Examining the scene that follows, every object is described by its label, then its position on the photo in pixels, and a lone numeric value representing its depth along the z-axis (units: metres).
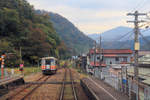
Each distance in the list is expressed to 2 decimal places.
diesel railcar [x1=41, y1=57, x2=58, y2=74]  26.70
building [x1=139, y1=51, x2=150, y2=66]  20.62
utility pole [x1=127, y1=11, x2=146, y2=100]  13.49
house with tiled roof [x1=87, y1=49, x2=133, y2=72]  42.71
